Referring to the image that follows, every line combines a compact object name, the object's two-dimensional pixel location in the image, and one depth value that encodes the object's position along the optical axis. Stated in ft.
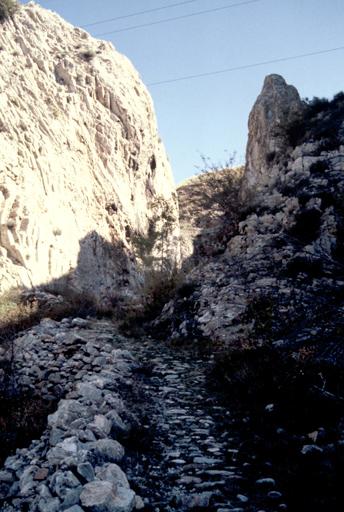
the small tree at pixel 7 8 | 111.86
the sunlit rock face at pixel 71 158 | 74.23
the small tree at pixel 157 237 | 136.46
